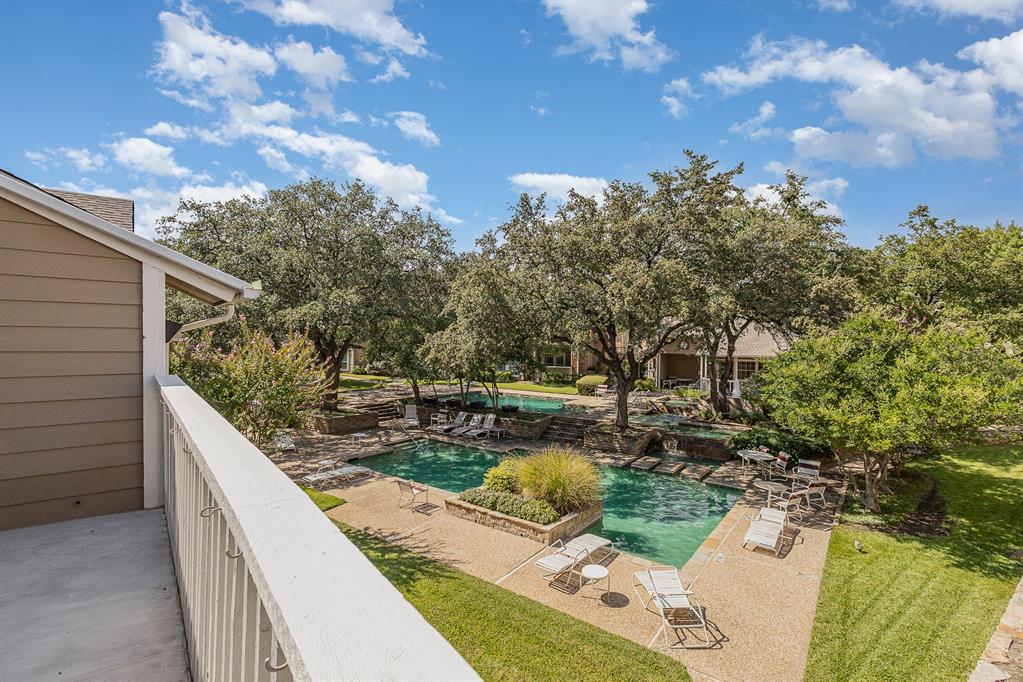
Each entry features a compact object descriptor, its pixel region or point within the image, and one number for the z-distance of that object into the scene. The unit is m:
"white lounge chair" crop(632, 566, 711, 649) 6.89
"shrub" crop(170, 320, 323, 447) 9.48
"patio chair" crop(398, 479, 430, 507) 11.83
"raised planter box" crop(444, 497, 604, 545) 9.98
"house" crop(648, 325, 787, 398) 29.67
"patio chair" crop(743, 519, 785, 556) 9.30
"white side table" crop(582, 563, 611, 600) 7.58
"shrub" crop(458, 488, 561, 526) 10.34
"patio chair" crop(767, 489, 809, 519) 11.14
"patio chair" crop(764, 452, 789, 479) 13.91
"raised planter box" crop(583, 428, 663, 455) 17.39
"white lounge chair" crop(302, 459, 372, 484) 13.05
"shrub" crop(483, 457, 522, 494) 11.70
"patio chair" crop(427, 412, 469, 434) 20.34
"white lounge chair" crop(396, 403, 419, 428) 21.28
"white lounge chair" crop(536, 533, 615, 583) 8.16
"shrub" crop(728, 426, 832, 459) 15.45
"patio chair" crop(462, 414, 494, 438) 19.64
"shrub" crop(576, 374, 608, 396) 32.66
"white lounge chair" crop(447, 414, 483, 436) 19.88
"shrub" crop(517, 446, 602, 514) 11.09
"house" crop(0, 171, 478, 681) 0.93
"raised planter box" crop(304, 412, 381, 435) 20.06
